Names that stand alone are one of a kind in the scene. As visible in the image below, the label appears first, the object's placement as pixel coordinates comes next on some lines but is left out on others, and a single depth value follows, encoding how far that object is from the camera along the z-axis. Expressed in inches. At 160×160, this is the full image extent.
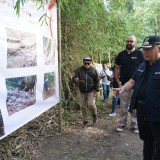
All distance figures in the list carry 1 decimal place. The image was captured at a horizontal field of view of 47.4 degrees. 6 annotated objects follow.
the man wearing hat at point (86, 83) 156.2
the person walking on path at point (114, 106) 189.7
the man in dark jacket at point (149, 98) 79.9
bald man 143.4
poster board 84.7
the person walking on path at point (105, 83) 262.7
